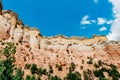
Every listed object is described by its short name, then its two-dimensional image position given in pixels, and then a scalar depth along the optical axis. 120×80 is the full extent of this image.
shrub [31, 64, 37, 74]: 62.93
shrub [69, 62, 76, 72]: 69.04
